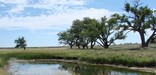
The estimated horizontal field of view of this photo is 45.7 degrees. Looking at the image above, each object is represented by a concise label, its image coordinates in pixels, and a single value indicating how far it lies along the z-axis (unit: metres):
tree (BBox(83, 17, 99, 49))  56.15
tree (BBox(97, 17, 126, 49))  55.51
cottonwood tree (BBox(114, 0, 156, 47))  47.43
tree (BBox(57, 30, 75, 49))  71.61
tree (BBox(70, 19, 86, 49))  66.71
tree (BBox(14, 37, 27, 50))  89.95
